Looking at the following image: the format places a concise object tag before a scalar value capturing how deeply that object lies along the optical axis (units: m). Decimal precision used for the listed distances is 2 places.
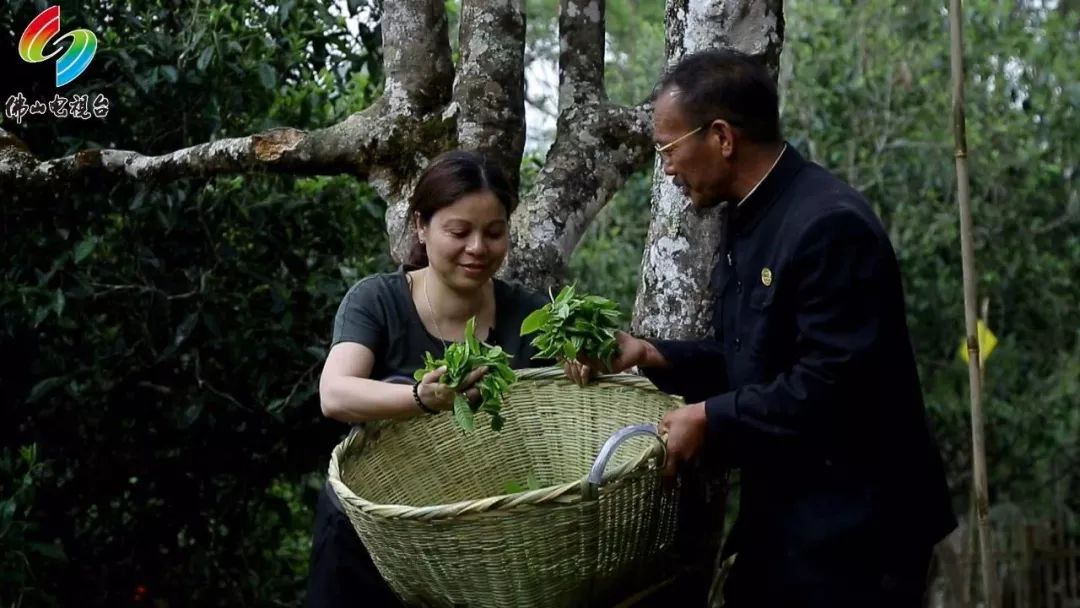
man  2.45
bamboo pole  3.29
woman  2.97
